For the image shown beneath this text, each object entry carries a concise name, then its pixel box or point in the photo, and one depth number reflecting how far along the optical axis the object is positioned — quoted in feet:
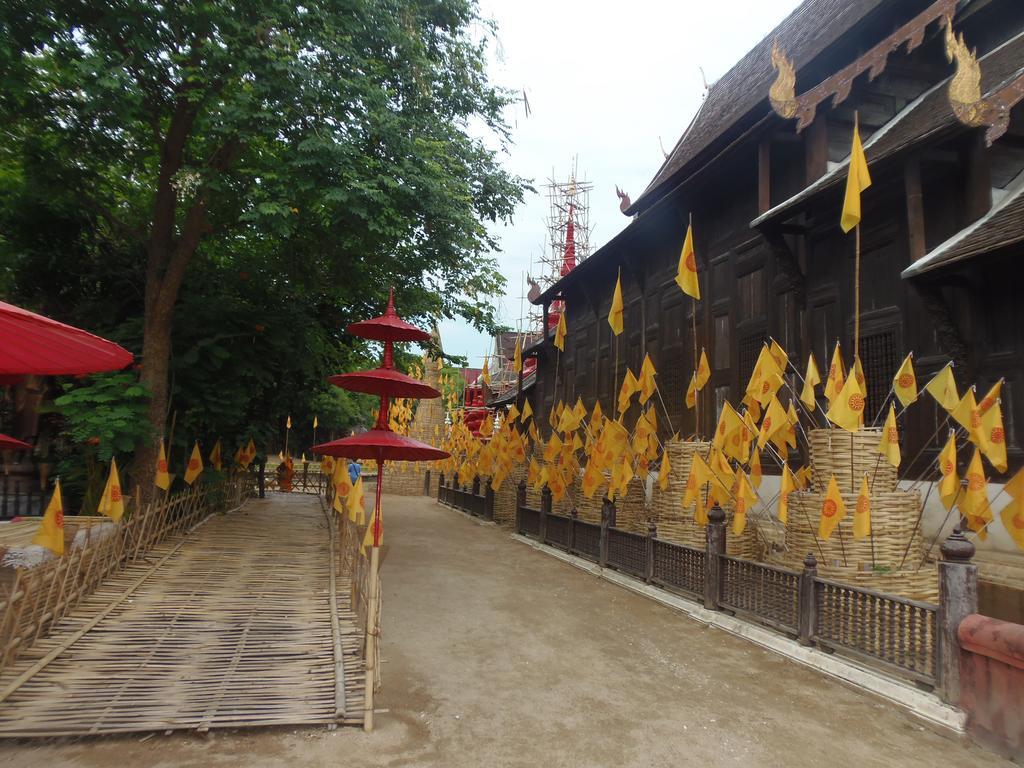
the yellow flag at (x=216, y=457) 50.60
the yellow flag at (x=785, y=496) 25.85
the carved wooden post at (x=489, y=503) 72.49
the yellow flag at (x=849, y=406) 22.84
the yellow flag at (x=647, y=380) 39.22
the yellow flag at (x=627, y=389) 40.64
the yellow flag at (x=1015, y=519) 18.66
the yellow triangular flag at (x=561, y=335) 52.75
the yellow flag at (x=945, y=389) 21.01
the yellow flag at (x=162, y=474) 34.98
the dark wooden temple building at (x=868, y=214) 24.76
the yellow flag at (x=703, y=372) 34.76
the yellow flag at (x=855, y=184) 25.08
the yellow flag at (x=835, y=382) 24.25
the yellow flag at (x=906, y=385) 22.90
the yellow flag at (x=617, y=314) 44.42
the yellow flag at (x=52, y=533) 21.81
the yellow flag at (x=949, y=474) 20.88
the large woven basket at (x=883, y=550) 23.09
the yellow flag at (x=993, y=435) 19.99
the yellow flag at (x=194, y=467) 40.37
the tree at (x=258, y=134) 30.91
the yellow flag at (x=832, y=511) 22.34
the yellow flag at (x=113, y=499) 28.84
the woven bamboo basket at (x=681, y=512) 32.63
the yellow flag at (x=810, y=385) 26.27
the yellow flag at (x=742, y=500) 26.91
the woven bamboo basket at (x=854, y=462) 24.32
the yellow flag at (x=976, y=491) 20.48
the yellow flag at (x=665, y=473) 34.99
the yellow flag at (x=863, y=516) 21.62
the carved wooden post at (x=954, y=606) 17.21
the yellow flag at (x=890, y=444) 21.85
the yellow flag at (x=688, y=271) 35.04
